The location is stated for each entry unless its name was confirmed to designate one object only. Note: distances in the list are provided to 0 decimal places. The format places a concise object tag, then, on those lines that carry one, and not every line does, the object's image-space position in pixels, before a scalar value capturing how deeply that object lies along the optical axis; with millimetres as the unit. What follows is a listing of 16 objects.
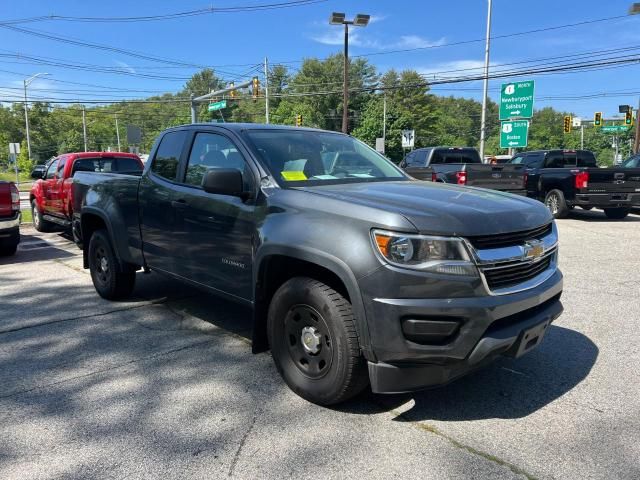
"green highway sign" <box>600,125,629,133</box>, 50062
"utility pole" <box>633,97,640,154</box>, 24062
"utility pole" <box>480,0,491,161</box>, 28527
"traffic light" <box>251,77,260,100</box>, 29206
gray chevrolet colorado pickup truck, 2777
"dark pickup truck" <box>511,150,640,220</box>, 12930
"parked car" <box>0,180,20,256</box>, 8461
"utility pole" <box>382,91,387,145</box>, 60697
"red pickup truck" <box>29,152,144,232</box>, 10411
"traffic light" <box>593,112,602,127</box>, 36406
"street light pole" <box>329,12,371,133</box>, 25391
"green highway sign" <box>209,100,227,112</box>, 29312
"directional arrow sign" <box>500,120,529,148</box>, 23953
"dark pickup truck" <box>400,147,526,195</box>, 13078
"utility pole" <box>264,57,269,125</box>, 57325
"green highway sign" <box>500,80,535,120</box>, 23609
